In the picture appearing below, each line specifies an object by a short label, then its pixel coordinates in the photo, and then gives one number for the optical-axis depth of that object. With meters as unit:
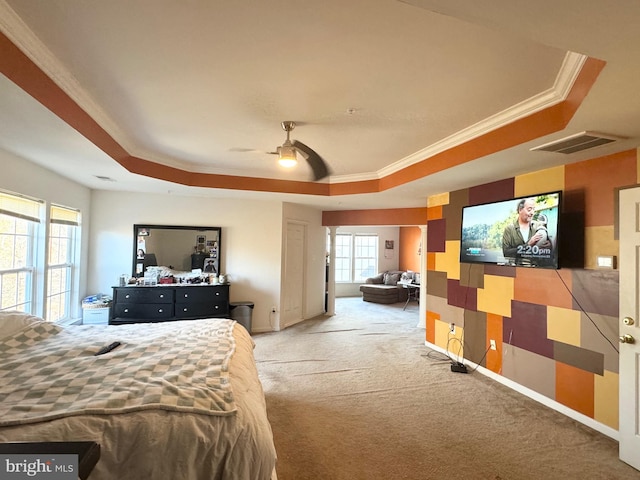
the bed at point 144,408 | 1.32
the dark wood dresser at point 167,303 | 4.81
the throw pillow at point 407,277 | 8.73
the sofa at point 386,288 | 8.61
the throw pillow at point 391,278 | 9.13
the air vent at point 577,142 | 2.25
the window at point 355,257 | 9.86
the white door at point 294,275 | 5.97
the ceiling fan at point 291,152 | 2.71
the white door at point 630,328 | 2.27
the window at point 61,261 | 4.11
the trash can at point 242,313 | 5.27
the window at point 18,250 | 3.21
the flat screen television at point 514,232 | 2.88
